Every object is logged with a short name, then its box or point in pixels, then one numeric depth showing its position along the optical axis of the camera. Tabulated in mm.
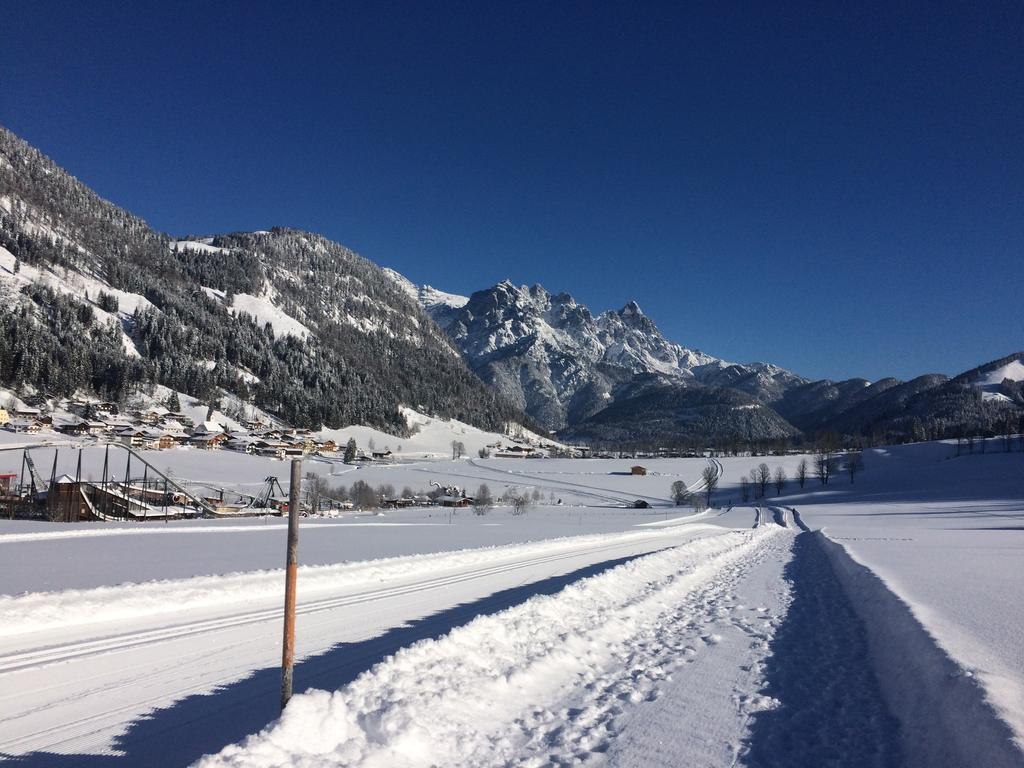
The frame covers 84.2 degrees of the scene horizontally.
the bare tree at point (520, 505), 75125
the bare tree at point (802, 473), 135550
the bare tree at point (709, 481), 118250
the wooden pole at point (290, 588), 4512
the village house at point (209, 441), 114125
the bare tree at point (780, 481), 125938
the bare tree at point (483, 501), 71938
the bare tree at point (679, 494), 102938
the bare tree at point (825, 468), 135825
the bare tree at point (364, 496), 78688
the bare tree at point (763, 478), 124550
